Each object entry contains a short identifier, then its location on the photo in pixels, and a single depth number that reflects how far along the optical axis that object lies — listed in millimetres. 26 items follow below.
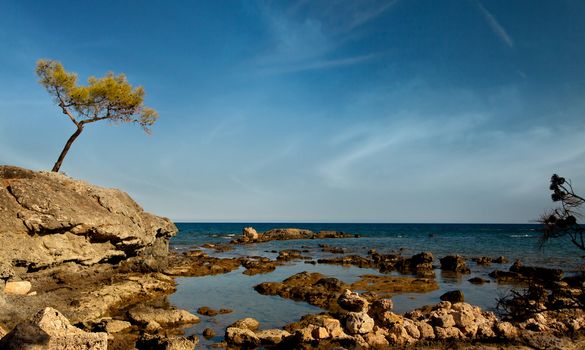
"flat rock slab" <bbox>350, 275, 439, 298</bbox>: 29545
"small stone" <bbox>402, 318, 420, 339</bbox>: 16688
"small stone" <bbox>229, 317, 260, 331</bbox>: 17922
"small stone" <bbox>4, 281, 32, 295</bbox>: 18961
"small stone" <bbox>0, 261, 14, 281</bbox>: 18453
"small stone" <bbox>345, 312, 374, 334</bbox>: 16750
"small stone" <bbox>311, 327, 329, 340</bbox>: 16203
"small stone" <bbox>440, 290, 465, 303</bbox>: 25156
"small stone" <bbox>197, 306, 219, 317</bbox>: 21153
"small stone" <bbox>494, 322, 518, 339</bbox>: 16969
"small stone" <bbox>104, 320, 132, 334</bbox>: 16641
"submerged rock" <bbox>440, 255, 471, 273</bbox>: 41478
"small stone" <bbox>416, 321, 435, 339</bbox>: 16812
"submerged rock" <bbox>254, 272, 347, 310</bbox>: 25125
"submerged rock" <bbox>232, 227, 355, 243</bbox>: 98938
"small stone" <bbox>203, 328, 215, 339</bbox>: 17062
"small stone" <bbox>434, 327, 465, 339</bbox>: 16859
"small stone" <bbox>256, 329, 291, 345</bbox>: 16366
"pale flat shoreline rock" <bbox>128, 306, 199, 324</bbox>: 18422
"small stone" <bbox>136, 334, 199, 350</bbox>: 14391
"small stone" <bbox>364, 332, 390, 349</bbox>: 15943
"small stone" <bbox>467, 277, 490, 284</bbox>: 33994
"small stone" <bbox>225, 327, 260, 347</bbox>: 16141
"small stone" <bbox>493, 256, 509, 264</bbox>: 49419
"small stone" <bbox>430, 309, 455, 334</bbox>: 17391
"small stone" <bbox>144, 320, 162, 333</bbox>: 17283
